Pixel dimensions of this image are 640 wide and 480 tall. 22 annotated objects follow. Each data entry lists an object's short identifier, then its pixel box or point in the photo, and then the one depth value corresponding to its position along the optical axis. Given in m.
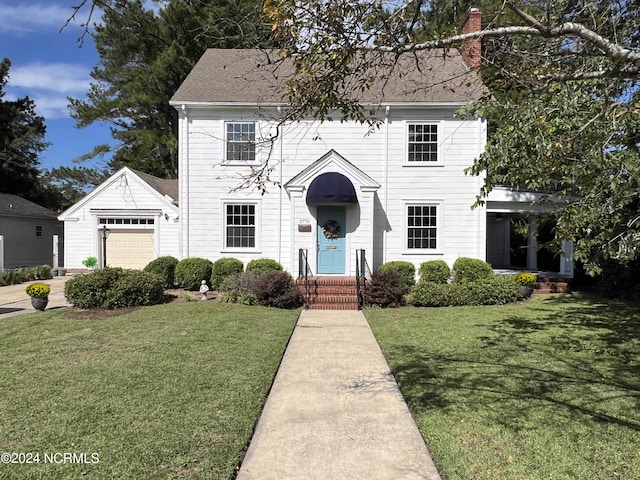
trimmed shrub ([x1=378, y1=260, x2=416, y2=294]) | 13.81
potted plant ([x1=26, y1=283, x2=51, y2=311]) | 10.98
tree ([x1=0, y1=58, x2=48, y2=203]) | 32.09
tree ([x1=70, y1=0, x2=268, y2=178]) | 25.23
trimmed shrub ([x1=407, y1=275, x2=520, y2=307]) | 12.24
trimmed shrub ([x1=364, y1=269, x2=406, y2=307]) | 12.04
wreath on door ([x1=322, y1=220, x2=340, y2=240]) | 14.23
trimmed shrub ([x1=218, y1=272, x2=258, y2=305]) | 11.91
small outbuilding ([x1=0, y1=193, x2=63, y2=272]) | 22.58
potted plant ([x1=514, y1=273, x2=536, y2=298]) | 13.10
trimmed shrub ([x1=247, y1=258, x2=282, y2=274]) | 13.71
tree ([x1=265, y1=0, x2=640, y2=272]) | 3.98
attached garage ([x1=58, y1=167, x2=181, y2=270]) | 16.95
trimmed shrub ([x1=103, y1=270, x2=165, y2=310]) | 10.98
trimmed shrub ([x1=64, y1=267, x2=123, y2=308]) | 10.87
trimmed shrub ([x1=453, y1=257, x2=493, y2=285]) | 13.74
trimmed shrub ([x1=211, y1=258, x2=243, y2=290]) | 13.93
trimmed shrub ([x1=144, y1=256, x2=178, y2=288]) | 14.15
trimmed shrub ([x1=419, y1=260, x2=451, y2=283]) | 13.98
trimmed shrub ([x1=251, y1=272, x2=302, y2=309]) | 11.77
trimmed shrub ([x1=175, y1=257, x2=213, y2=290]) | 13.95
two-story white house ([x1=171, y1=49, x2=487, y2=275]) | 14.62
